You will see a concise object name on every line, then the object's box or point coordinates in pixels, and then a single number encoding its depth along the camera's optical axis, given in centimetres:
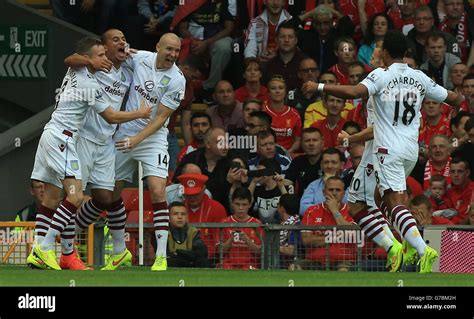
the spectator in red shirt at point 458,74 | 2194
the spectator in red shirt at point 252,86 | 2192
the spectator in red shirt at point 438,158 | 2041
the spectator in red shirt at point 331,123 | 2122
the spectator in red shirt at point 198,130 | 2133
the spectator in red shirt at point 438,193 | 1998
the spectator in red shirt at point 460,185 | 2003
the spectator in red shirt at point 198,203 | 1952
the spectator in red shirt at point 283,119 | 2144
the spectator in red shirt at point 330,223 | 1808
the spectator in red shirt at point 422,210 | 1892
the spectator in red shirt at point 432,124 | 2122
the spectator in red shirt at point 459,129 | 2088
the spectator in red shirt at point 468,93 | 2161
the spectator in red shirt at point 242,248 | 1825
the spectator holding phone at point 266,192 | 2011
